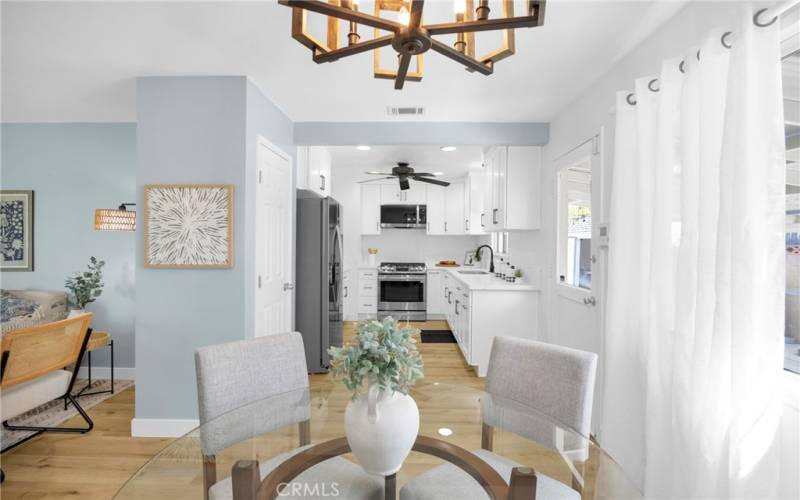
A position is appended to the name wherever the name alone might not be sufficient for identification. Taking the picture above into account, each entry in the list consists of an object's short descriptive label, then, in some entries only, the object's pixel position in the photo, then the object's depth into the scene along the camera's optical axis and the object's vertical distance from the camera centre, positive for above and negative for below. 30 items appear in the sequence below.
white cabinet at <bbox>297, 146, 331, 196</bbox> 3.85 +0.86
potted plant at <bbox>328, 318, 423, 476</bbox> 1.02 -0.41
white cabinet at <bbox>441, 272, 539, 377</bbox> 3.61 -0.68
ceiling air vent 3.10 +1.15
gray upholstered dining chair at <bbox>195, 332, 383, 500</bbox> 1.12 -0.66
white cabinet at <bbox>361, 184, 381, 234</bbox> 6.48 +0.68
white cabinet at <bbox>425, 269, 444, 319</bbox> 6.22 -0.76
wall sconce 2.96 +0.21
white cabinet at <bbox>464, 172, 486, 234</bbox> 5.80 +0.71
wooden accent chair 2.06 -0.70
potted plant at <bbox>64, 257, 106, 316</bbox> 3.28 -0.36
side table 3.05 -0.80
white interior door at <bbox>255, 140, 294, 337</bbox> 2.87 +0.03
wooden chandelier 0.97 +0.61
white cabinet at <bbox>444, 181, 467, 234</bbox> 6.51 +0.67
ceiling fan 5.12 +1.01
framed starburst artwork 2.56 +0.10
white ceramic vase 1.02 -0.50
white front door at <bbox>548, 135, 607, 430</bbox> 2.53 -0.04
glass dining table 1.04 -0.68
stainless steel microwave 6.45 +0.54
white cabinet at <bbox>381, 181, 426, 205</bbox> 6.47 +0.90
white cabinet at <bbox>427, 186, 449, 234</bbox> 6.51 +0.67
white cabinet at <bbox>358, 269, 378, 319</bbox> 6.20 -0.77
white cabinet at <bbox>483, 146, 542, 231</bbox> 3.71 +0.60
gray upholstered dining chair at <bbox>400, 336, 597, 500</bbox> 1.13 -0.63
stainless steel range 6.14 -0.76
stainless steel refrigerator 3.71 -0.31
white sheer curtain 1.23 -0.11
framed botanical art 3.53 +0.14
